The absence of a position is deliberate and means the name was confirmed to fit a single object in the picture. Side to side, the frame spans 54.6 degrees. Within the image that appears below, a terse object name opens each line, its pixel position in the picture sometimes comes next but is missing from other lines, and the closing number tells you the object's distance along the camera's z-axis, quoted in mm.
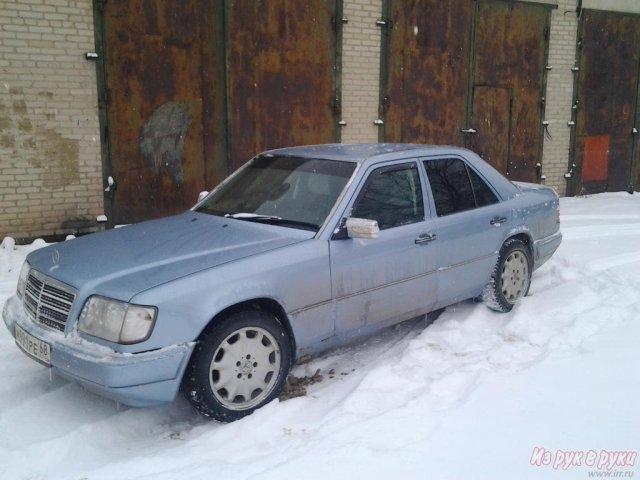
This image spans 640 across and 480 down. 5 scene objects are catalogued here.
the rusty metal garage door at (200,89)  7535
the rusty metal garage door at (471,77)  9820
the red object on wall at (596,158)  12273
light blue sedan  3195
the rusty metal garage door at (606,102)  11914
